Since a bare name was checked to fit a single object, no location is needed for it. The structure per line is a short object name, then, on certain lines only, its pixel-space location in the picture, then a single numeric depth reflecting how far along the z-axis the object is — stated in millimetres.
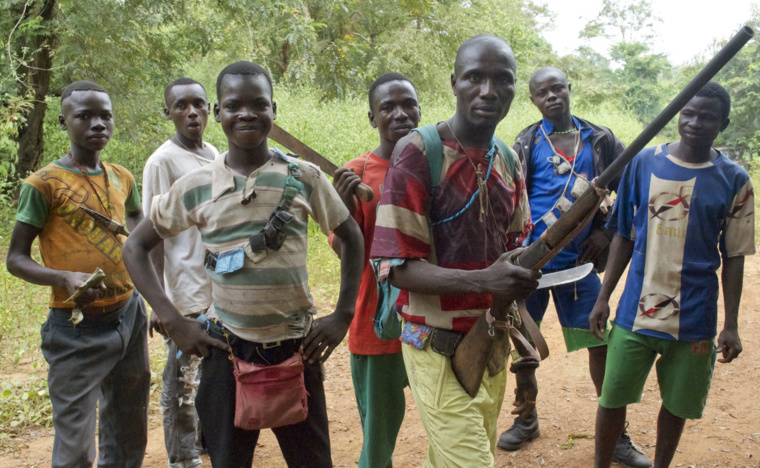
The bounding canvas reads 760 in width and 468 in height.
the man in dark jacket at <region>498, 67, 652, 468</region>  3555
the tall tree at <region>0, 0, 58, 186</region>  8180
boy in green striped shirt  2168
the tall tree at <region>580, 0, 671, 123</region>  28906
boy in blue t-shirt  2791
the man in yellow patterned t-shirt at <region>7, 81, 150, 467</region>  2613
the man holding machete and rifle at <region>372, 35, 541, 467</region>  1971
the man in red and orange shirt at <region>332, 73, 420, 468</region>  2830
